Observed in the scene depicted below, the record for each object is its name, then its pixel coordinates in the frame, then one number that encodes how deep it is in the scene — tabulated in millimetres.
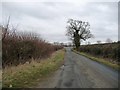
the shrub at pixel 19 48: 7892
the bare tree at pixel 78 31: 39211
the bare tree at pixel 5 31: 7771
